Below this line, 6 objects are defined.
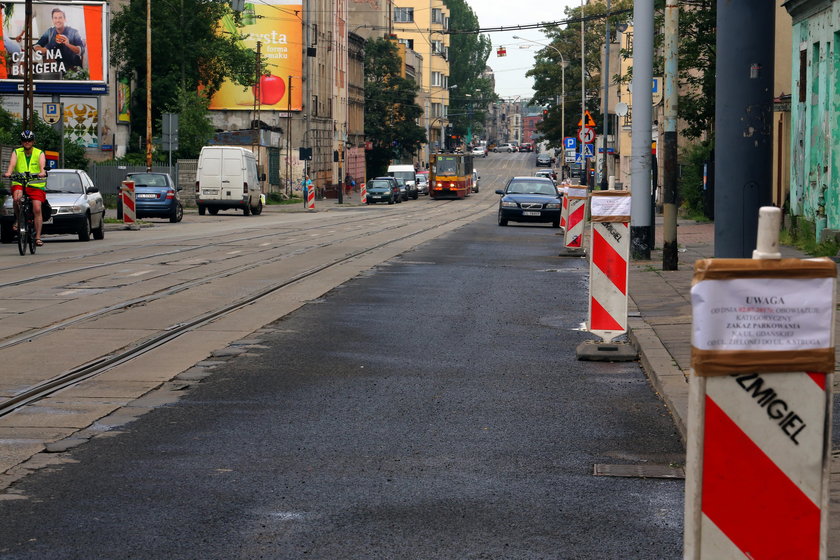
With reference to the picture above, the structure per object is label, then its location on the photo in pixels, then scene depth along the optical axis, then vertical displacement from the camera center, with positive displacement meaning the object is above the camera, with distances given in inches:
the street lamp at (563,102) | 4081.7 +207.5
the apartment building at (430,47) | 6348.4 +578.3
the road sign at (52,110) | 1770.8 +79.7
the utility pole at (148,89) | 2000.5 +121.6
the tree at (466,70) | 6825.8 +507.8
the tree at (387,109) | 4483.3 +204.1
